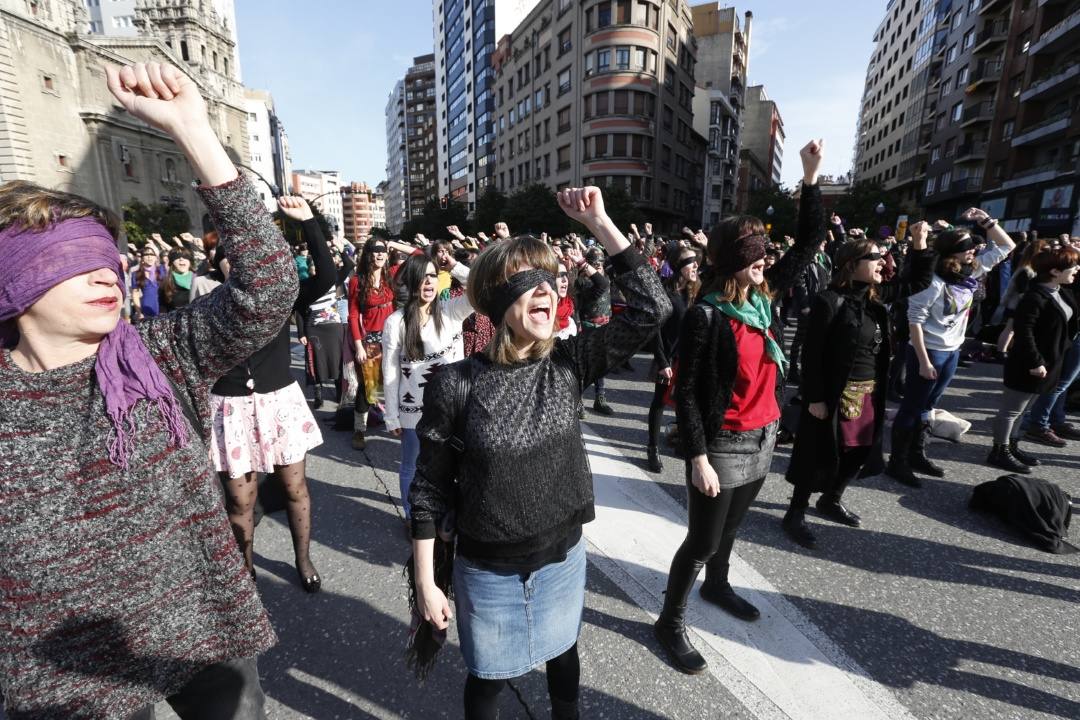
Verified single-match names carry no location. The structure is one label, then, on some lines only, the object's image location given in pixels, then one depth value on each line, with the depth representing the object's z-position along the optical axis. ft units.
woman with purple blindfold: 3.90
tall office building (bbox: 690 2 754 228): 175.63
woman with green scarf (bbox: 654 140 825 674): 8.00
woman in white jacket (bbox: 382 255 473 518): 11.25
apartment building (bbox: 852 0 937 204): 165.48
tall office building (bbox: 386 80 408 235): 391.45
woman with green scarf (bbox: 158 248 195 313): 20.61
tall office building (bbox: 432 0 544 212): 198.80
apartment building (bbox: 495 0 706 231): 131.44
